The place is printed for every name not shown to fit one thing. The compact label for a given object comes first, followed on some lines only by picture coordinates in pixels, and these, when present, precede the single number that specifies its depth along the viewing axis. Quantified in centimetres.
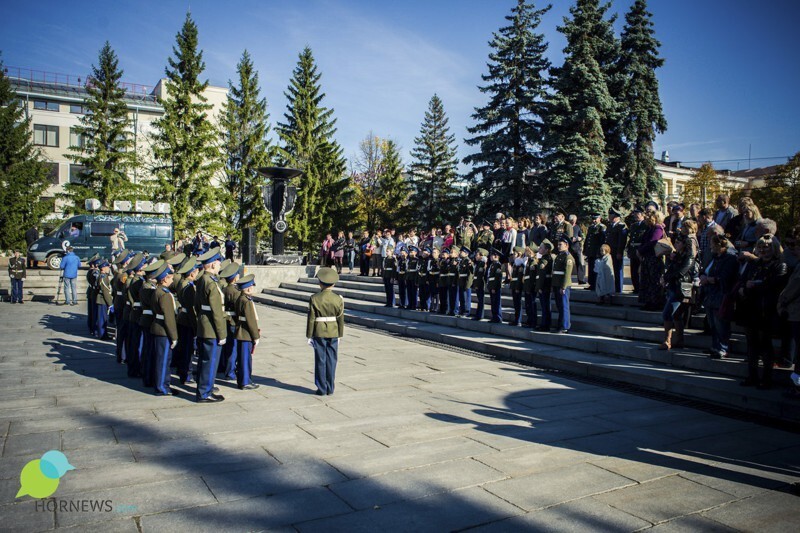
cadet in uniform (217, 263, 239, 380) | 806
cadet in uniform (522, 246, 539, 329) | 1256
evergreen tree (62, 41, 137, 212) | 3938
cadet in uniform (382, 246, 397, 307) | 1773
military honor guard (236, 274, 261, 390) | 801
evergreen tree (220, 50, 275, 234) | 4434
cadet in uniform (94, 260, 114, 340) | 1293
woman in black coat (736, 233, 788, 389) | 721
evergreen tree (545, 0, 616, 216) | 2872
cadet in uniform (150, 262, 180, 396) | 781
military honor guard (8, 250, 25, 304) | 2102
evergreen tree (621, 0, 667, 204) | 3225
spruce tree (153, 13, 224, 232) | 3981
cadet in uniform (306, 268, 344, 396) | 788
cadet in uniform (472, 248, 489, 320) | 1420
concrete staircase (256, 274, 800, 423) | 766
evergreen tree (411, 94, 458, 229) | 4197
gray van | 2603
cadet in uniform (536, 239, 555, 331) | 1216
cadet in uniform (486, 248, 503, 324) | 1352
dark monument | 2508
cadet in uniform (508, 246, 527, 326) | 1293
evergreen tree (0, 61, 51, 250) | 3531
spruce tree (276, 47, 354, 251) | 4366
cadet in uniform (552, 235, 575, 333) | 1173
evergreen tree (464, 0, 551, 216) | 3089
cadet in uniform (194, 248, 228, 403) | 743
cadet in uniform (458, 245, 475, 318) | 1467
